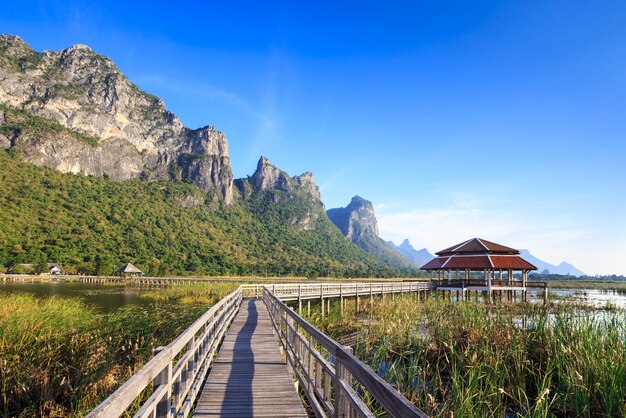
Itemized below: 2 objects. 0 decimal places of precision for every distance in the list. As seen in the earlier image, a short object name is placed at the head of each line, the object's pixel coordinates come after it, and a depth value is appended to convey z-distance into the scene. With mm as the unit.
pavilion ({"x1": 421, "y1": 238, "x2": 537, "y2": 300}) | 29469
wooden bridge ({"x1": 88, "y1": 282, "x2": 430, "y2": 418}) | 2334
